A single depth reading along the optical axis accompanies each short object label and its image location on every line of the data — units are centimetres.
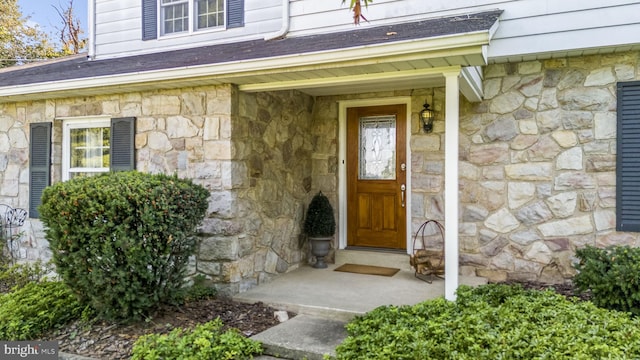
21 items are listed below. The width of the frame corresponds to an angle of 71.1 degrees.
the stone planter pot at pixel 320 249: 556
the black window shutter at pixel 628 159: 427
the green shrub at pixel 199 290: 425
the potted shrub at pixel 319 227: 555
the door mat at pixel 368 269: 525
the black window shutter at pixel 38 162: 562
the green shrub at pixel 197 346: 304
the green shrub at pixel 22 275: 512
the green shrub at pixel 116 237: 349
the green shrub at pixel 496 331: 252
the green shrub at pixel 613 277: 312
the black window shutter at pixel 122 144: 502
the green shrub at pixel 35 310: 362
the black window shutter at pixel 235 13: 596
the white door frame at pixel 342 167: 588
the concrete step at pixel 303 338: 316
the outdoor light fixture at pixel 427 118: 522
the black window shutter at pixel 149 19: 641
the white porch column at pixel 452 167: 372
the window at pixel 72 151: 545
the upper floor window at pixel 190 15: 617
